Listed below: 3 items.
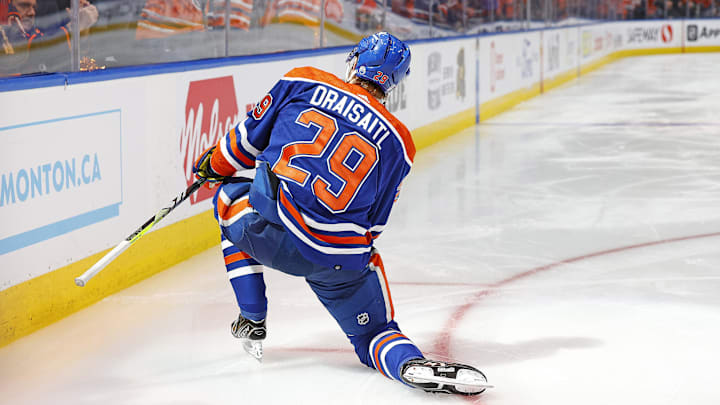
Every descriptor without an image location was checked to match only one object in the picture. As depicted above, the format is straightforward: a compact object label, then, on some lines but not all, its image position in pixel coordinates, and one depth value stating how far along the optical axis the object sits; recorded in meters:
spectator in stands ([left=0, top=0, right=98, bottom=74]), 6.80
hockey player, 5.00
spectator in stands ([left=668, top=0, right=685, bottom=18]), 46.99
